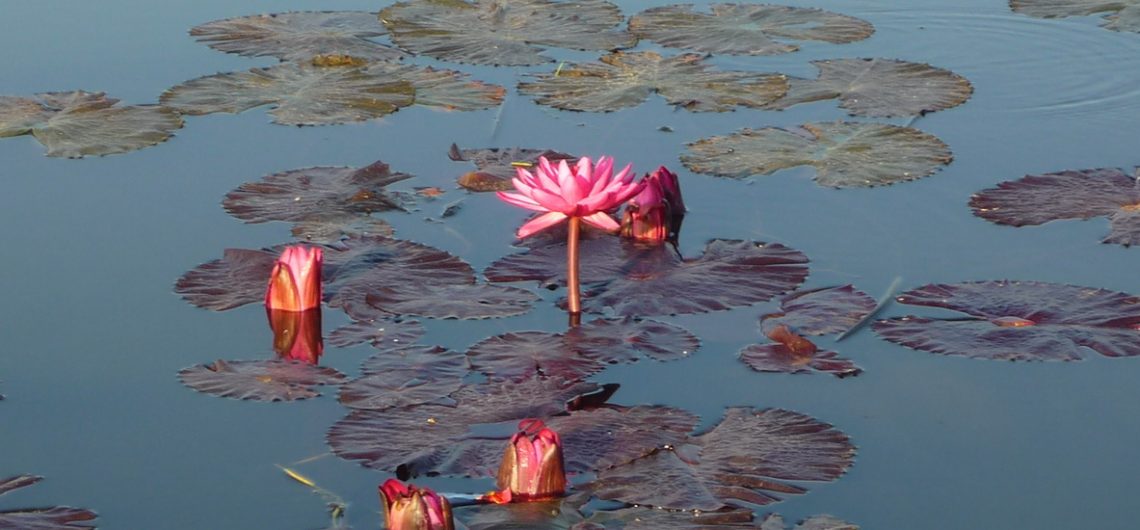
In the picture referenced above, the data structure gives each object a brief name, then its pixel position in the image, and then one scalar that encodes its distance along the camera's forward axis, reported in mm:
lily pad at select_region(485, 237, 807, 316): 7805
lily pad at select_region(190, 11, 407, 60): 11914
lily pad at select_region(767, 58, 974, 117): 10734
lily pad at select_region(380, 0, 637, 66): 12000
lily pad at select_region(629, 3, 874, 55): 12117
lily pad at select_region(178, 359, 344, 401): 6859
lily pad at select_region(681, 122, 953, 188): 9570
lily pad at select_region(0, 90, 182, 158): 10141
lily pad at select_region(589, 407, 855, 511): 5863
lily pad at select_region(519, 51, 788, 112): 10836
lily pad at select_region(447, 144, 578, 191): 9469
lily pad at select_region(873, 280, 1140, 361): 7187
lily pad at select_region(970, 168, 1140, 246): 8898
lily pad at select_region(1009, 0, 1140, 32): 12945
